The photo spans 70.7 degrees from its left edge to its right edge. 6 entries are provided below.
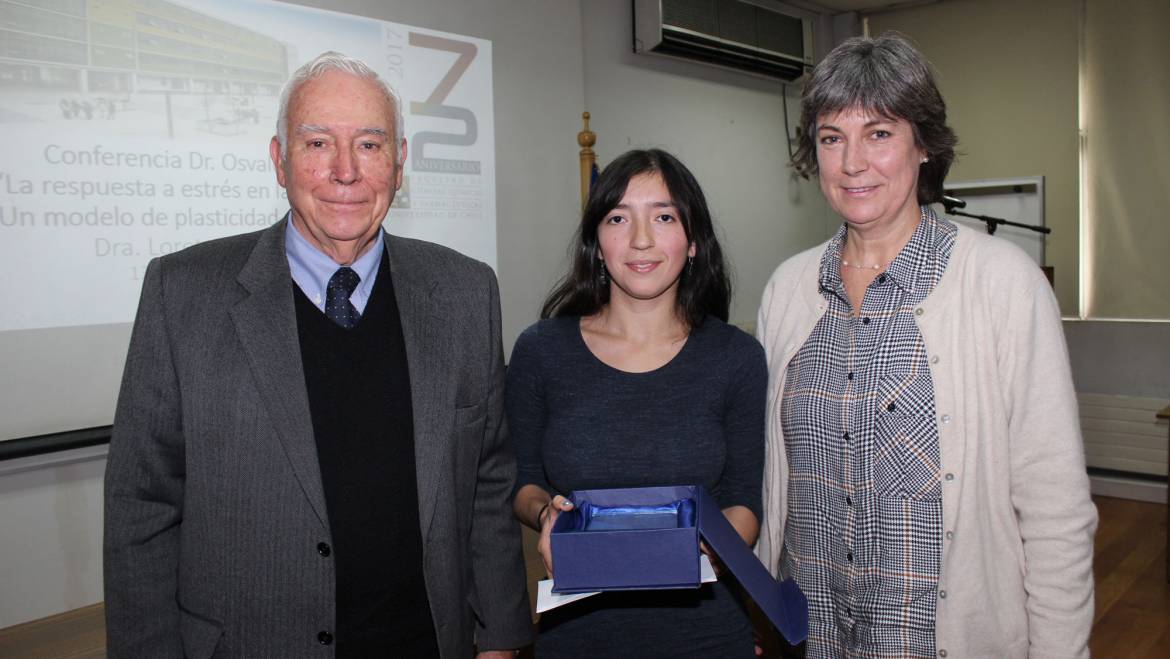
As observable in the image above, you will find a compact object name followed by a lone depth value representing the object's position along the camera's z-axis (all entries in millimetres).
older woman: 1293
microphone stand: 4846
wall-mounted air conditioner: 4910
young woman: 1438
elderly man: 1147
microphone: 4348
